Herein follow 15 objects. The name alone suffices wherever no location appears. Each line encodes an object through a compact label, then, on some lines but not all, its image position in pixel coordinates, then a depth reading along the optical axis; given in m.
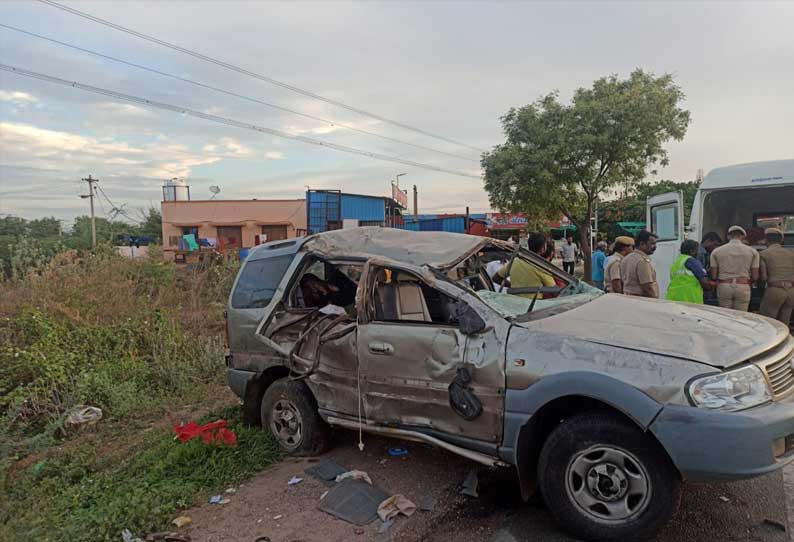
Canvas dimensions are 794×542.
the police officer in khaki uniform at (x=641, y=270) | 6.05
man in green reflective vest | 6.10
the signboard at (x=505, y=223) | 36.72
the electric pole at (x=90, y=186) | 43.00
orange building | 33.66
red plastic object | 4.66
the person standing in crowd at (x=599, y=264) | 10.80
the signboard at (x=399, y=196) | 35.90
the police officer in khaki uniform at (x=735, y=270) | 6.41
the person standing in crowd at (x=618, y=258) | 6.61
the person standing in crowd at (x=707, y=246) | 7.77
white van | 7.70
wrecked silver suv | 2.67
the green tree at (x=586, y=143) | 14.42
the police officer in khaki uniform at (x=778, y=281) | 6.44
